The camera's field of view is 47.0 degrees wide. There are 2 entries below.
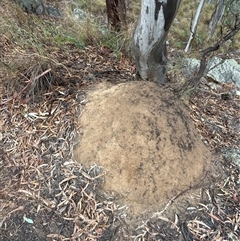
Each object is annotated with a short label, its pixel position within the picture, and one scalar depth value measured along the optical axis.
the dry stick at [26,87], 2.19
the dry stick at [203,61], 2.01
